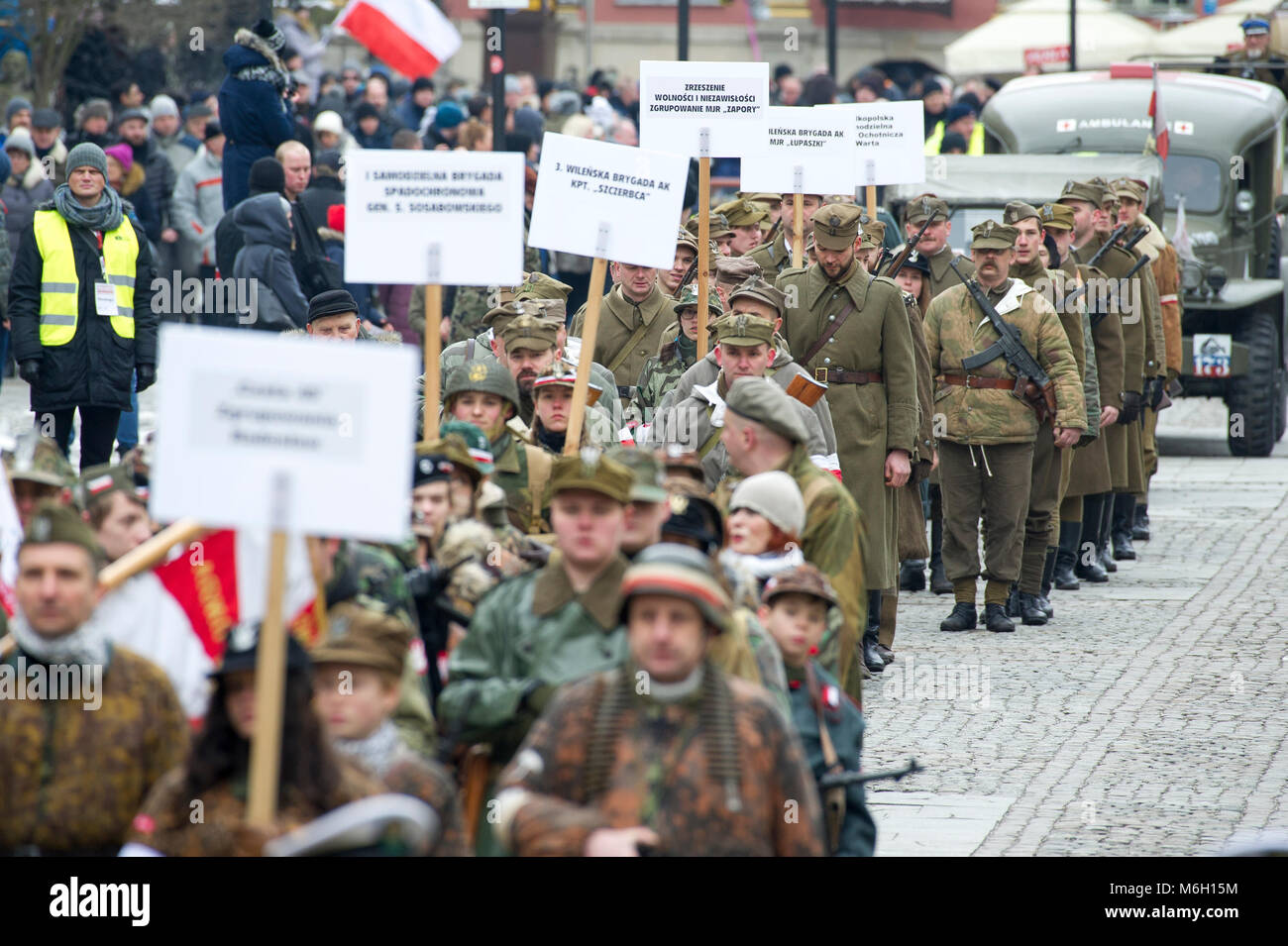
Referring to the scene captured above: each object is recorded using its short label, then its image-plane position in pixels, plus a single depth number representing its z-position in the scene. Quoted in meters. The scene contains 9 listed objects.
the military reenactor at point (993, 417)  11.77
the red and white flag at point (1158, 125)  18.12
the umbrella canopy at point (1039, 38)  32.53
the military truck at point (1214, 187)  18.00
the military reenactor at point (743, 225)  13.47
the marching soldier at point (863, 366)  10.72
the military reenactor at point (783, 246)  13.05
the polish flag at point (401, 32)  19.55
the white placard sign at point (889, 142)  12.73
